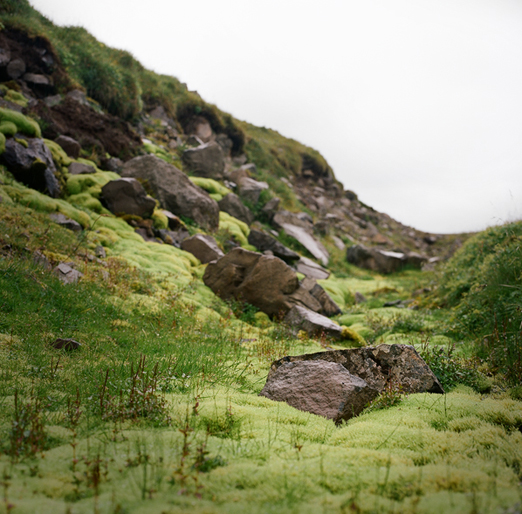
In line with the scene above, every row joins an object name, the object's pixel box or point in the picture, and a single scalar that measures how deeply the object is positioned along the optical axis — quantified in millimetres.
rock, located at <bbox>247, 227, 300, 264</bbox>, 18312
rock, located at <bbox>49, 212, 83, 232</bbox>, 10328
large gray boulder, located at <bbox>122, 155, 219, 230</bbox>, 16953
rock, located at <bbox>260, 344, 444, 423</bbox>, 4289
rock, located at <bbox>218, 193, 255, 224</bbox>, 21141
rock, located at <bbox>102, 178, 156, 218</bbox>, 13891
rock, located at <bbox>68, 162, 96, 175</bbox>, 14344
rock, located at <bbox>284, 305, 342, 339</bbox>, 9070
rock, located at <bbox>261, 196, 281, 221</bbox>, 24000
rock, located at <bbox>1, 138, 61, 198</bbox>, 11086
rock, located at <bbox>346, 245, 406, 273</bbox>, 26047
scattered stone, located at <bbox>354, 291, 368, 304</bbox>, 16828
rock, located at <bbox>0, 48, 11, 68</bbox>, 15338
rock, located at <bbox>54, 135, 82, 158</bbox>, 15047
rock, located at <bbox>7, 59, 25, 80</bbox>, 15914
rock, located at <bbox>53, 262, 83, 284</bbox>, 7742
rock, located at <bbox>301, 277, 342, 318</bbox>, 12914
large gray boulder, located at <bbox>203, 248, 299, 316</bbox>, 10992
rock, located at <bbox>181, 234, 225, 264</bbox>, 14398
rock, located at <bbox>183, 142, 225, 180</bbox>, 22641
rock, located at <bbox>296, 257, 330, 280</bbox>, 19250
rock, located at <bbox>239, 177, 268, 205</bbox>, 24469
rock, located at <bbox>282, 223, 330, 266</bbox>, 23656
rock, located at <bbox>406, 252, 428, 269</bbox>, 26781
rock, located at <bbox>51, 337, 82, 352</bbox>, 5348
